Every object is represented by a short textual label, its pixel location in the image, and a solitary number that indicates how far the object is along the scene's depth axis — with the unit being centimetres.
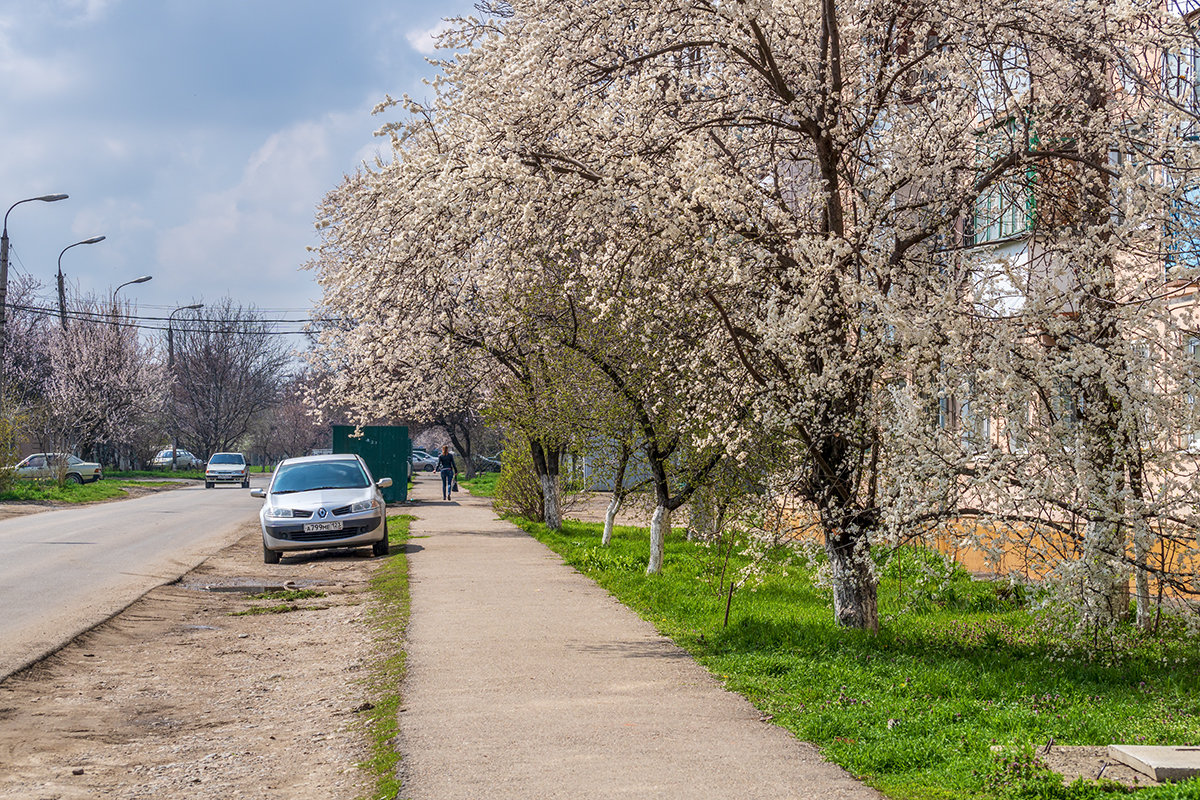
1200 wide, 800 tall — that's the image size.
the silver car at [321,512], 1644
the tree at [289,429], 8581
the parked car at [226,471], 4875
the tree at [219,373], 6738
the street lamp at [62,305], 4141
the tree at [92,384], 4588
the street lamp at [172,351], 6094
